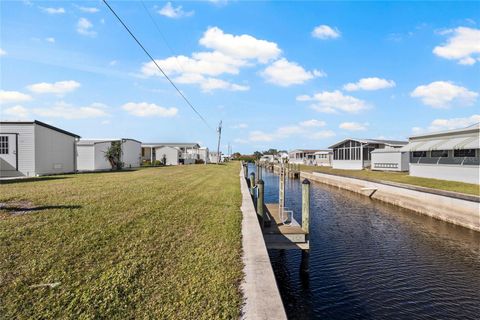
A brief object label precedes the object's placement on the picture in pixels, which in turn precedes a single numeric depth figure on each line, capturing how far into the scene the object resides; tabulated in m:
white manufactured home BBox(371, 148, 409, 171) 33.12
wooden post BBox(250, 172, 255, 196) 17.54
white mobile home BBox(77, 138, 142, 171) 28.38
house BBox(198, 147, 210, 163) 63.62
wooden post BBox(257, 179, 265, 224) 9.46
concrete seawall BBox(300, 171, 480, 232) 12.84
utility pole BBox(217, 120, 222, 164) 65.06
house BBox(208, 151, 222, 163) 78.00
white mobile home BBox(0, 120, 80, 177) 19.55
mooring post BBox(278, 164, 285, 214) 10.88
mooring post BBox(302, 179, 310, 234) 8.84
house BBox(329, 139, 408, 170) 39.31
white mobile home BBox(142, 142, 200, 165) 50.62
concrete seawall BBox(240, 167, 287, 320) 3.42
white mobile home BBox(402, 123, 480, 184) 19.23
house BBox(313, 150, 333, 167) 59.06
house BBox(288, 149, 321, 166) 71.03
